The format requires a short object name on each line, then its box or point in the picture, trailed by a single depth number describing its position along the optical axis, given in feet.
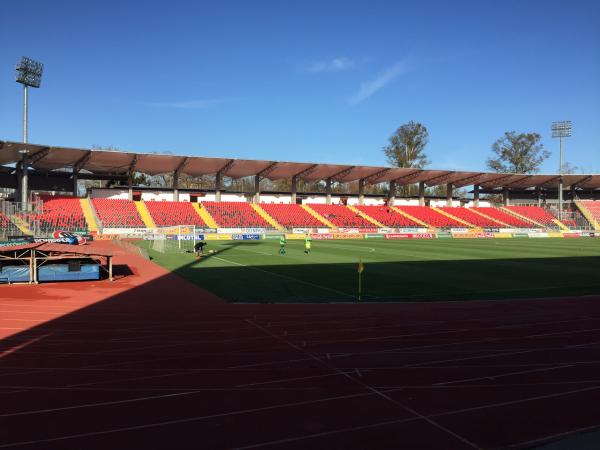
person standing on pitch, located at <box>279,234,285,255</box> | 106.52
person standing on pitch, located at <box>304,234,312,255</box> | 104.78
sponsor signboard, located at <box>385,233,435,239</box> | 183.44
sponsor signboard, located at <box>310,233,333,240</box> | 174.40
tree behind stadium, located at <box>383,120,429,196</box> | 296.51
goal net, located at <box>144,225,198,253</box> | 119.34
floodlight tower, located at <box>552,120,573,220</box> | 254.88
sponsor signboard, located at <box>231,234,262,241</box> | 161.40
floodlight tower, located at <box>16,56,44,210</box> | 164.55
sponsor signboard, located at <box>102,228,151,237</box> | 149.18
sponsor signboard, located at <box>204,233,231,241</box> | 157.89
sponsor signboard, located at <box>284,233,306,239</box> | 172.04
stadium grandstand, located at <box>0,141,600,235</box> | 151.23
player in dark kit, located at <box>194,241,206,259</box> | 100.91
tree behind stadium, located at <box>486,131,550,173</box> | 301.84
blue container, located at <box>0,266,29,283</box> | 61.16
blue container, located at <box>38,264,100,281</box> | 62.75
